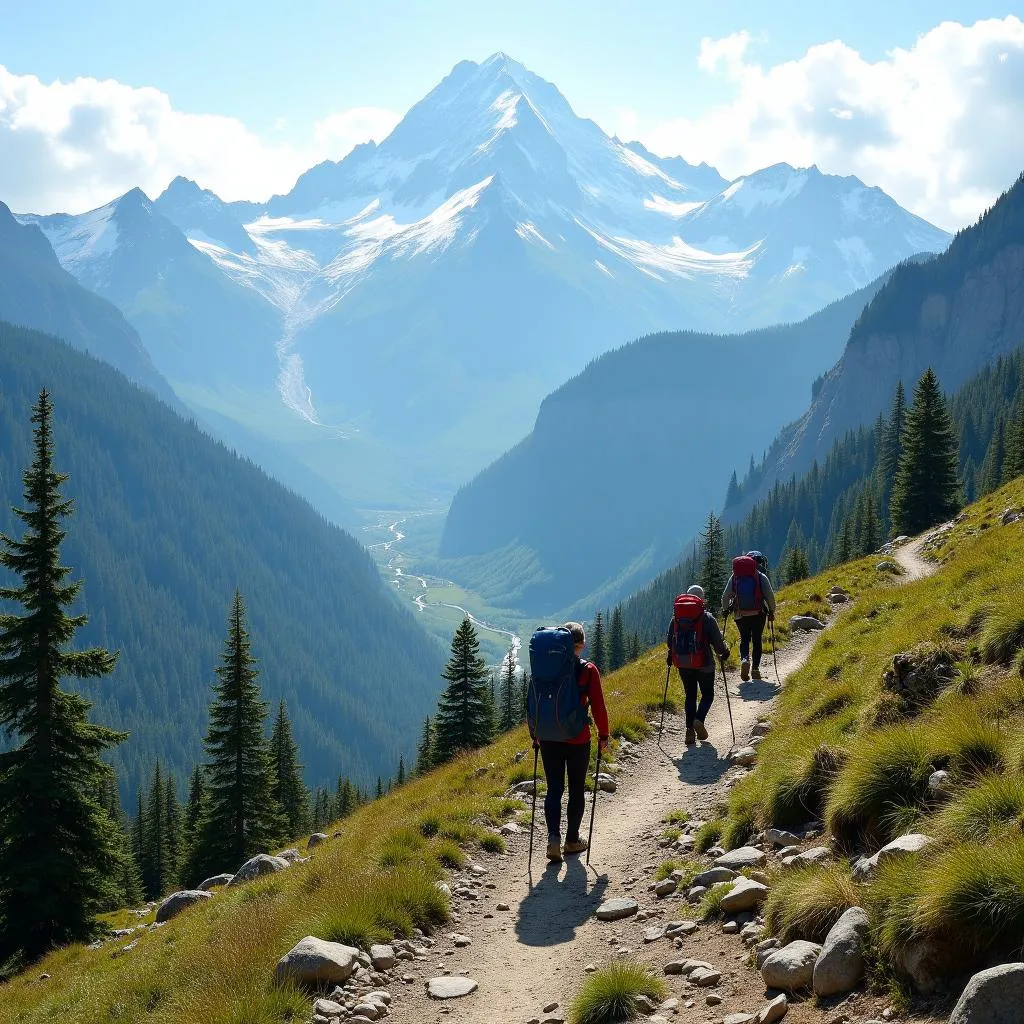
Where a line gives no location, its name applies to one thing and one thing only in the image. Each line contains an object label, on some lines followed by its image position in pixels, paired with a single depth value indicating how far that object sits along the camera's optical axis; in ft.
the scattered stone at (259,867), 56.90
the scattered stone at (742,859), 31.65
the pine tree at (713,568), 228.22
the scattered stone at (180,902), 63.58
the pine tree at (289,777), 217.15
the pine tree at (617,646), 303.33
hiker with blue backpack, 38.09
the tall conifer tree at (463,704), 160.45
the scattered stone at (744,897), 28.73
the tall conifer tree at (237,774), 137.69
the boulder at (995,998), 16.33
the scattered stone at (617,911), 32.81
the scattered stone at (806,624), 89.40
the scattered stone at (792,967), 22.70
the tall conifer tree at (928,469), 198.96
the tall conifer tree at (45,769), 83.35
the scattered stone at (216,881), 69.10
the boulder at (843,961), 21.38
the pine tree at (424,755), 171.12
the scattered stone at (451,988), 29.19
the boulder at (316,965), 29.09
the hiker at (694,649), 55.31
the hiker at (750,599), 68.69
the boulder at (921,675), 34.24
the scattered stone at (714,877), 31.60
